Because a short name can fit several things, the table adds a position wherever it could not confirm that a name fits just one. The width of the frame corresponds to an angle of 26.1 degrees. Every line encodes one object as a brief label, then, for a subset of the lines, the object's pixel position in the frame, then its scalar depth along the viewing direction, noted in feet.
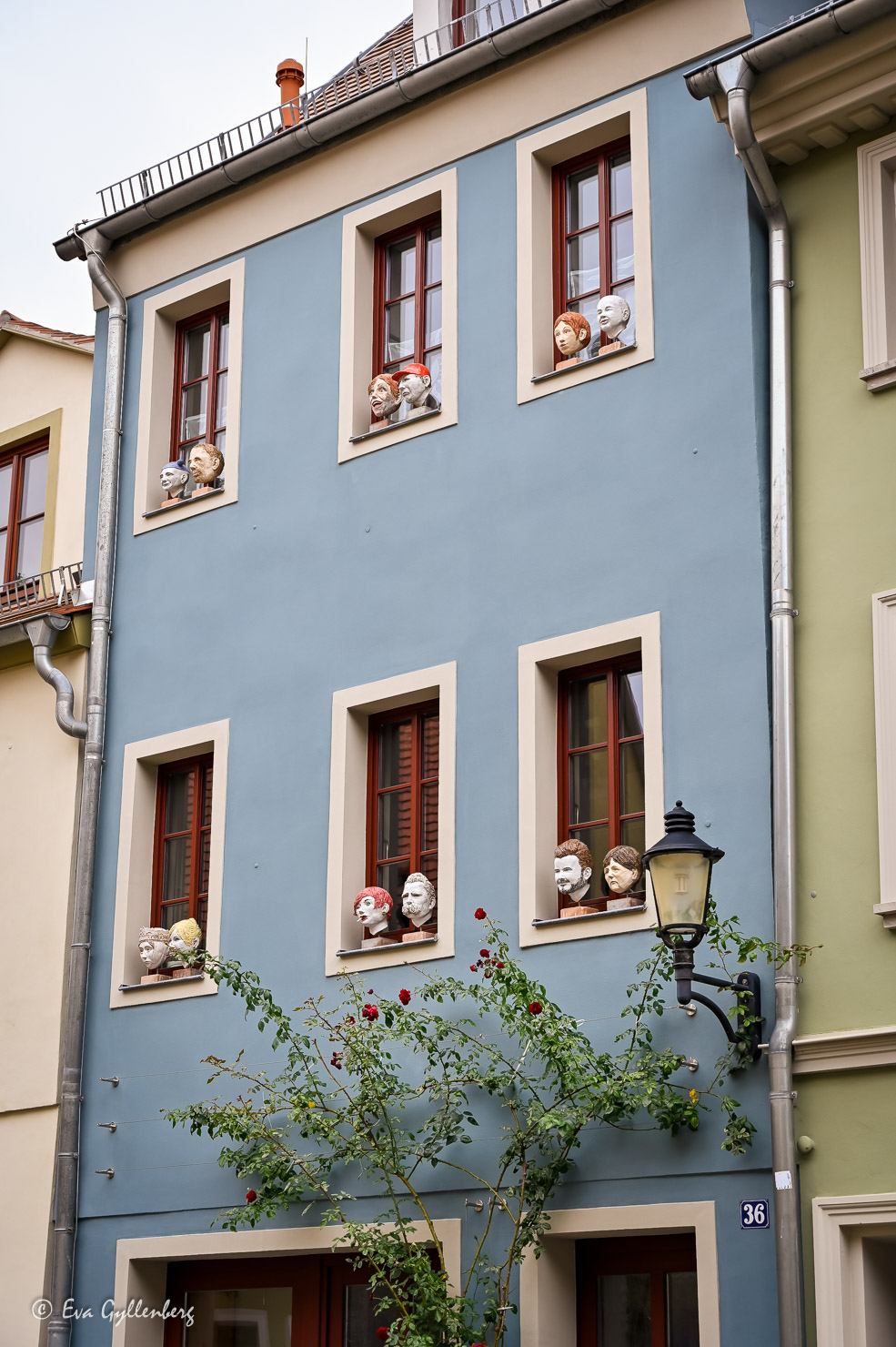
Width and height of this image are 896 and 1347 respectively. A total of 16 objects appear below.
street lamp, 30.40
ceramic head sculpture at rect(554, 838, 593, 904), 35.99
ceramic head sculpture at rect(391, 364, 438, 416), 41.91
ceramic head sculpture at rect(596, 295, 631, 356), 38.52
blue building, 34.99
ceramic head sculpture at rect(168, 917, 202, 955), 42.22
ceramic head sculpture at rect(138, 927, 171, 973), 42.93
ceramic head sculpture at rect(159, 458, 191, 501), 46.60
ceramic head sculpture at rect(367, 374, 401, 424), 42.32
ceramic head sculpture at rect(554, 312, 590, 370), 39.27
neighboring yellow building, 43.01
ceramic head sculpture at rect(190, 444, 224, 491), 45.85
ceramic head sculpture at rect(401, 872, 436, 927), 38.22
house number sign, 31.65
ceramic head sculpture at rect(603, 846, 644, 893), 35.22
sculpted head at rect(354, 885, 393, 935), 38.86
